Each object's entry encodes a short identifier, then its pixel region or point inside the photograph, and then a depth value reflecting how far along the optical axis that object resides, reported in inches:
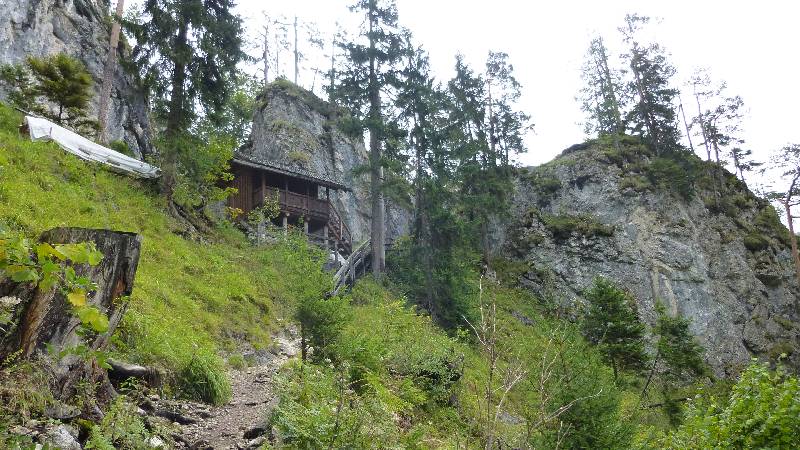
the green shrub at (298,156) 1387.8
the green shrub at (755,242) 1318.9
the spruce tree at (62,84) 701.3
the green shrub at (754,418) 242.1
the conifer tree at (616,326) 680.4
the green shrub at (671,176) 1306.6
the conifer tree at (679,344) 698.8
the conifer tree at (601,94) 1606.8
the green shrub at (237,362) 418.9
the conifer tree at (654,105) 1445.6
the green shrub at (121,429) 179.6
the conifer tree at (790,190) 1030.4
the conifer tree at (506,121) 1412.4
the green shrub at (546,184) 1393.9
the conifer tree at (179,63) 700.0
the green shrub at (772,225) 1382.9
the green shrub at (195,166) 697.0
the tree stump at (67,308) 177.0
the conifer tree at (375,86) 1080.0
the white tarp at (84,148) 623.8
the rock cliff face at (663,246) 1148.5
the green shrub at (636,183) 1305.4
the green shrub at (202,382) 302.4
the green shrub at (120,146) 793.4
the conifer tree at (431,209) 950.4
